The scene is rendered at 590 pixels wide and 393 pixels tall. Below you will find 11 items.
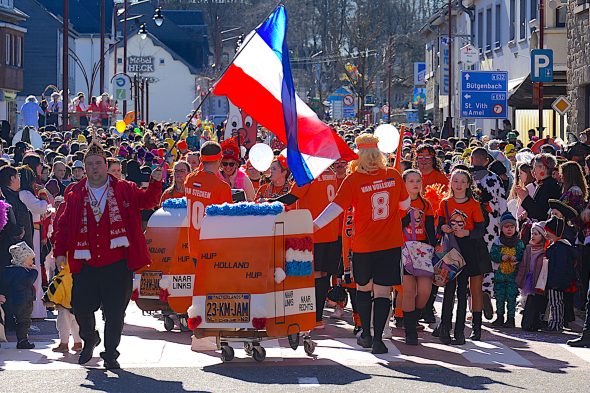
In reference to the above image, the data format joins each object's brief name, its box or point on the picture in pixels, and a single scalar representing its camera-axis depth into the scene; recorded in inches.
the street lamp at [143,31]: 2177.2
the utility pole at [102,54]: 1736.8
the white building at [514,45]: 1615.4
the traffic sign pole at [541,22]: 1438.2
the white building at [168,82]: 4315.9
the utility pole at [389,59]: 3514.3
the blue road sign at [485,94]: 1405.0
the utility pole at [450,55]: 2157.2
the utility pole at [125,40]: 2241.0
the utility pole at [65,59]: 1288.1
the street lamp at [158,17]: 2108.0
